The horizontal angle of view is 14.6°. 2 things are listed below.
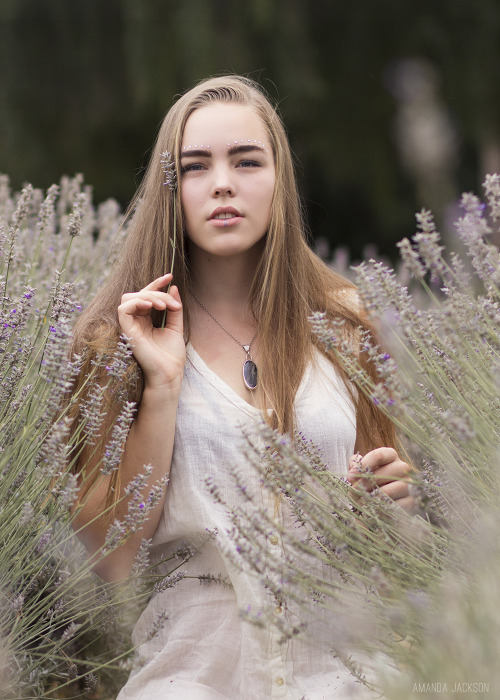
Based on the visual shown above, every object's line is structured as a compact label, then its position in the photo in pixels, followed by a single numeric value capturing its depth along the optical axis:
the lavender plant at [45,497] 2.18
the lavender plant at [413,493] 2.04
